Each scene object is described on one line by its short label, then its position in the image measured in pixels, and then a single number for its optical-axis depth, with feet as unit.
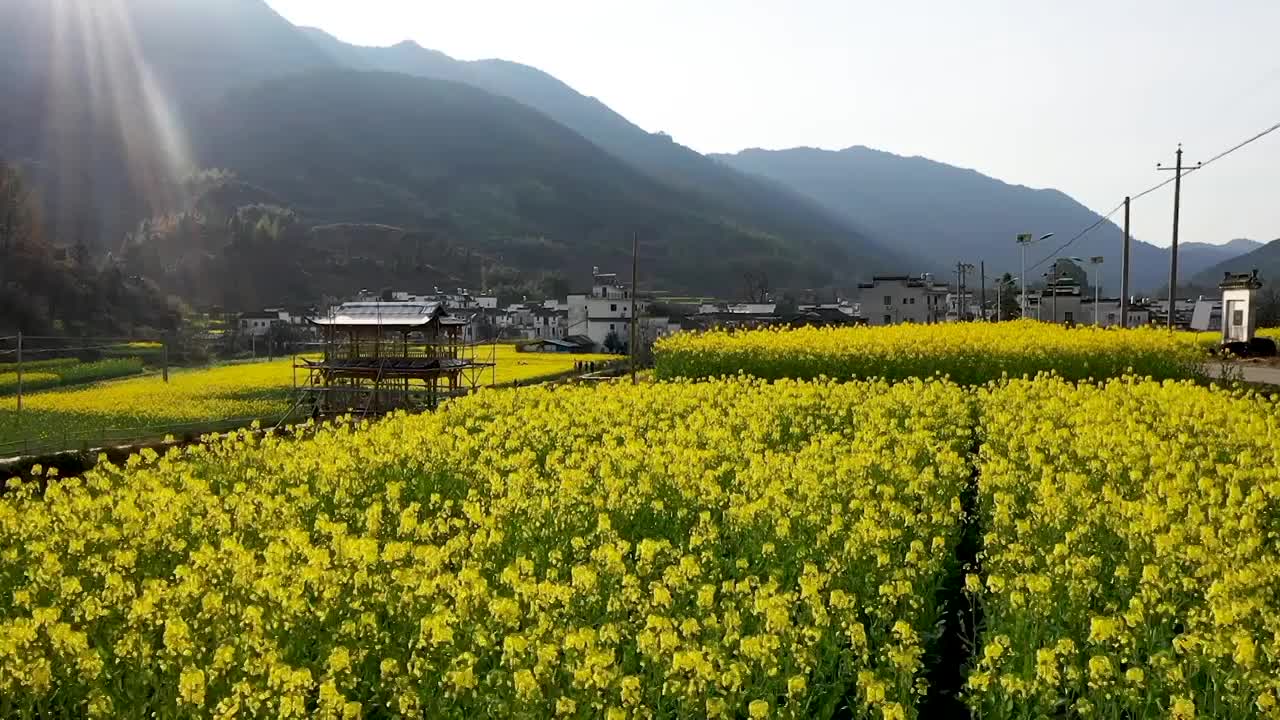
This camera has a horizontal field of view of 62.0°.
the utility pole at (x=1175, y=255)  115.65
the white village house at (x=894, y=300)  318.65
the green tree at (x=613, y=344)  265.34
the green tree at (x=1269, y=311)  248.52
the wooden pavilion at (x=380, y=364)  111.45
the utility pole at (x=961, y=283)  249.79
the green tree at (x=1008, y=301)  288.06
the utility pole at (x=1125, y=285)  122.31
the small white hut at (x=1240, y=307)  124.06
